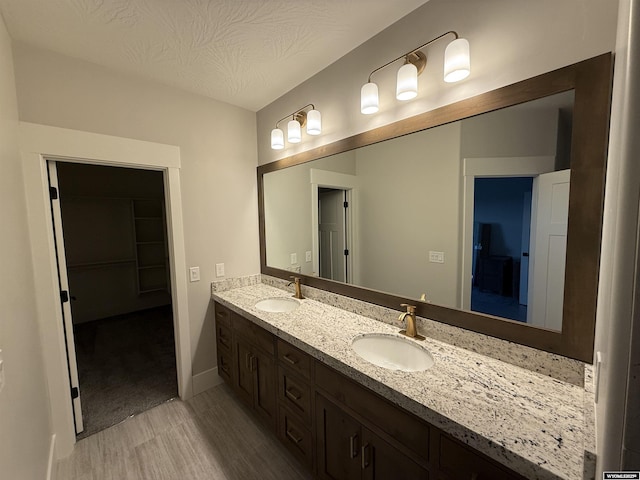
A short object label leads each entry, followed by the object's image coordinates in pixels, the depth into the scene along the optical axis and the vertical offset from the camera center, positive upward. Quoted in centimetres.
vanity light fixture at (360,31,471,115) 113 +71
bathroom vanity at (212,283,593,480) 76 -66
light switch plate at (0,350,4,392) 87 -49
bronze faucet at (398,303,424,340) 140 -56
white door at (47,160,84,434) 172 -44
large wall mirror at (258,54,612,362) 96 +4
